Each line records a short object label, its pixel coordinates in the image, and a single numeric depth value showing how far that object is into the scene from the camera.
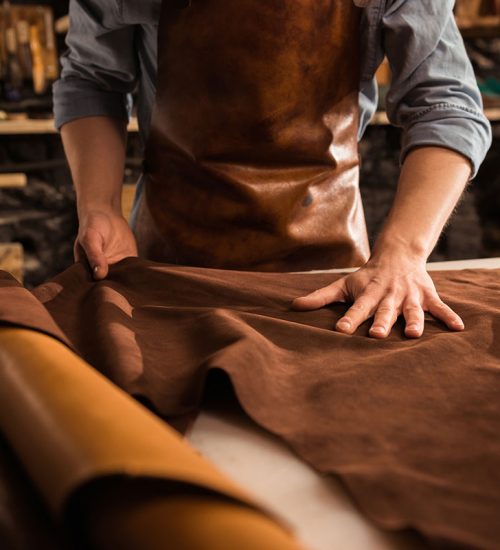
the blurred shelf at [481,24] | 3.94
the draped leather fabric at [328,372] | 0.51
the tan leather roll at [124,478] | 0.40
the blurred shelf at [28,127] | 3.16
